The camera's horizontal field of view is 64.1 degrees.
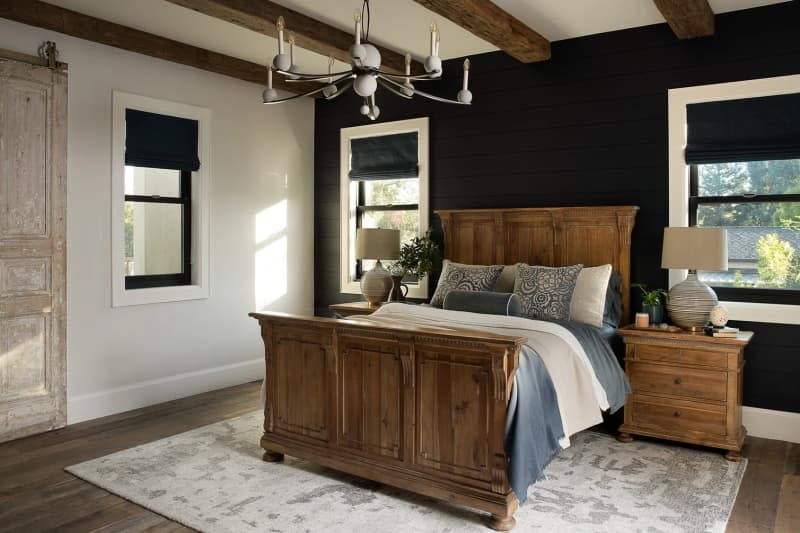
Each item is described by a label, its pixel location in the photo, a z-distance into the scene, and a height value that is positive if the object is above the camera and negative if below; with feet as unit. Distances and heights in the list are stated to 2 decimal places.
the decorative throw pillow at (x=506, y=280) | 16.01 -0.43
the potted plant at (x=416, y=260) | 18.02 +0.07
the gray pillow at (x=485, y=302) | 13.78 -0.87
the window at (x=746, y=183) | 14.05 +1.85
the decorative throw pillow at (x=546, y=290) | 14.47 -0.64
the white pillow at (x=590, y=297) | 14.38 -0.77
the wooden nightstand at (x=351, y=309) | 17.79 -1.33
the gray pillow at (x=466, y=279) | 15.83 -0.41
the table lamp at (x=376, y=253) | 18.16 +0.26
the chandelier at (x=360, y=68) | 9.11 +2.91
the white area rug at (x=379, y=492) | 9.91 -3.98
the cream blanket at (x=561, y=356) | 11.19 -1.70
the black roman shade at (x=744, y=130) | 13.91 +3.02
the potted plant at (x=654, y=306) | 14.39 -0.96
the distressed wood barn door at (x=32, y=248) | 14.02 +0.28
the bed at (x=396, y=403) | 9.90 -2.44
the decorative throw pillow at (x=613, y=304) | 14.90 -0.96
